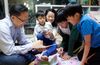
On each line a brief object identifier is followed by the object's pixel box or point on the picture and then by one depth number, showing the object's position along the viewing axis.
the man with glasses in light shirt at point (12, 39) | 1.54
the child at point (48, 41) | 1.81
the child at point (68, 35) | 1.84
